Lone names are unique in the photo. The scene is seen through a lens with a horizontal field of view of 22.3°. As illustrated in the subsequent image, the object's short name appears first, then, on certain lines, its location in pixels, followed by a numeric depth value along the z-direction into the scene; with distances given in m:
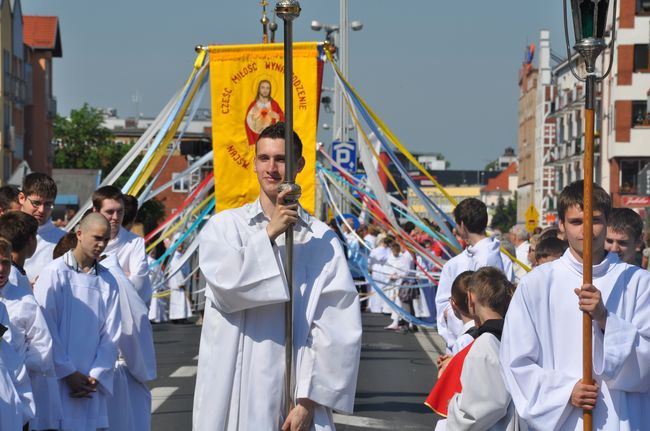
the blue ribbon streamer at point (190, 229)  17.80
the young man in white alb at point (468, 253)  11.96
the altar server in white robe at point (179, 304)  29.41
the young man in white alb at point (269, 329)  6.68
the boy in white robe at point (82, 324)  9.53
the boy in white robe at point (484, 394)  7.50
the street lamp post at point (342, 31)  51.76
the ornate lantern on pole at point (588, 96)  6.66
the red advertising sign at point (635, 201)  72.80
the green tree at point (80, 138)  110.28
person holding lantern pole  6.90
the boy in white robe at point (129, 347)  10.28
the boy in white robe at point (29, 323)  8.88
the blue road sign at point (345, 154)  34.31
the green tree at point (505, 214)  155.85
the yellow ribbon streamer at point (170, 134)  15.43
